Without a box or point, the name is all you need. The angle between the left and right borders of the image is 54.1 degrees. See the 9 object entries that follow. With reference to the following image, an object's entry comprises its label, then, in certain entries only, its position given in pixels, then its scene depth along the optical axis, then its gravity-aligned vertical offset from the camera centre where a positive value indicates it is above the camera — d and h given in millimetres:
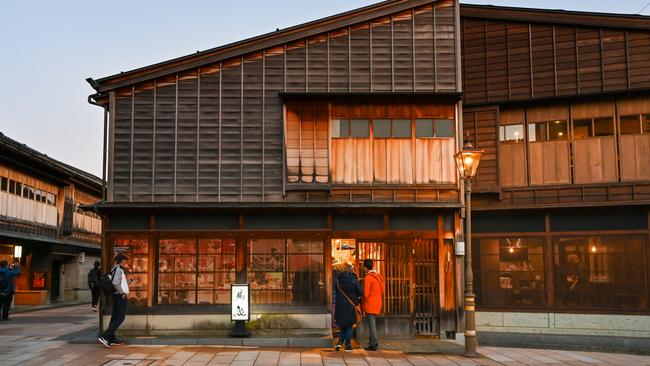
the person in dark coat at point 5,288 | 21938 -1214
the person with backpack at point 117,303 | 15164 -1221
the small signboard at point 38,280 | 33531 -1448
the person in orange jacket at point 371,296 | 15289 -1085
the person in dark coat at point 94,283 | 25352 -1244
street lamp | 14438 +167
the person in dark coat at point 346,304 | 15102 -1261
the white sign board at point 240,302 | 15969 -1263
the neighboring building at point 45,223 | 29703 +1560
